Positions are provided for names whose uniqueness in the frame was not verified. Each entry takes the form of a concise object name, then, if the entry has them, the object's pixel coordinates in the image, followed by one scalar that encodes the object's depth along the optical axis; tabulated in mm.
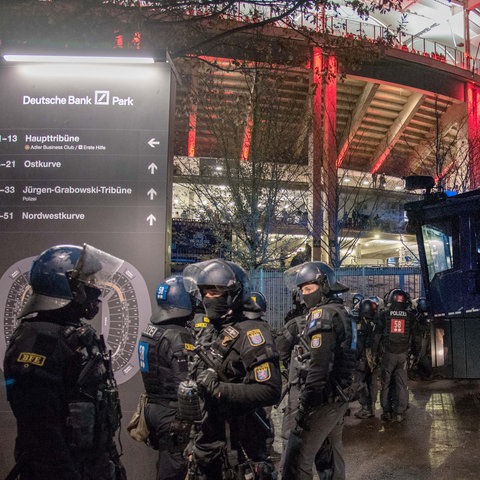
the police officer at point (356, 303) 8867
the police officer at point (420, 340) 9797
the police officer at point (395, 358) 8031
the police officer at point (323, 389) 4074
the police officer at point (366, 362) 8250
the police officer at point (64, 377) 2381
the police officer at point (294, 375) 4352
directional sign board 4254
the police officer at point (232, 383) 2934
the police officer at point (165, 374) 3859
